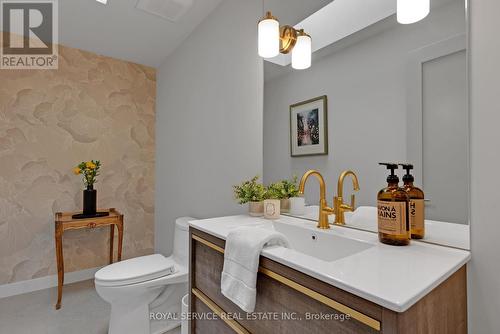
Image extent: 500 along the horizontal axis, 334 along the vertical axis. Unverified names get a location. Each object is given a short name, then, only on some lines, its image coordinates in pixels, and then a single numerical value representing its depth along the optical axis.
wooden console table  2.12
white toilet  1.59
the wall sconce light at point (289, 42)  1.42
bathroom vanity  0.57
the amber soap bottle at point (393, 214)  0.86
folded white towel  0.85
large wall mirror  0.90
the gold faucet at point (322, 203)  1.19
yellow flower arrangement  2.36
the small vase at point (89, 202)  2.34
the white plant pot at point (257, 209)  1.51
